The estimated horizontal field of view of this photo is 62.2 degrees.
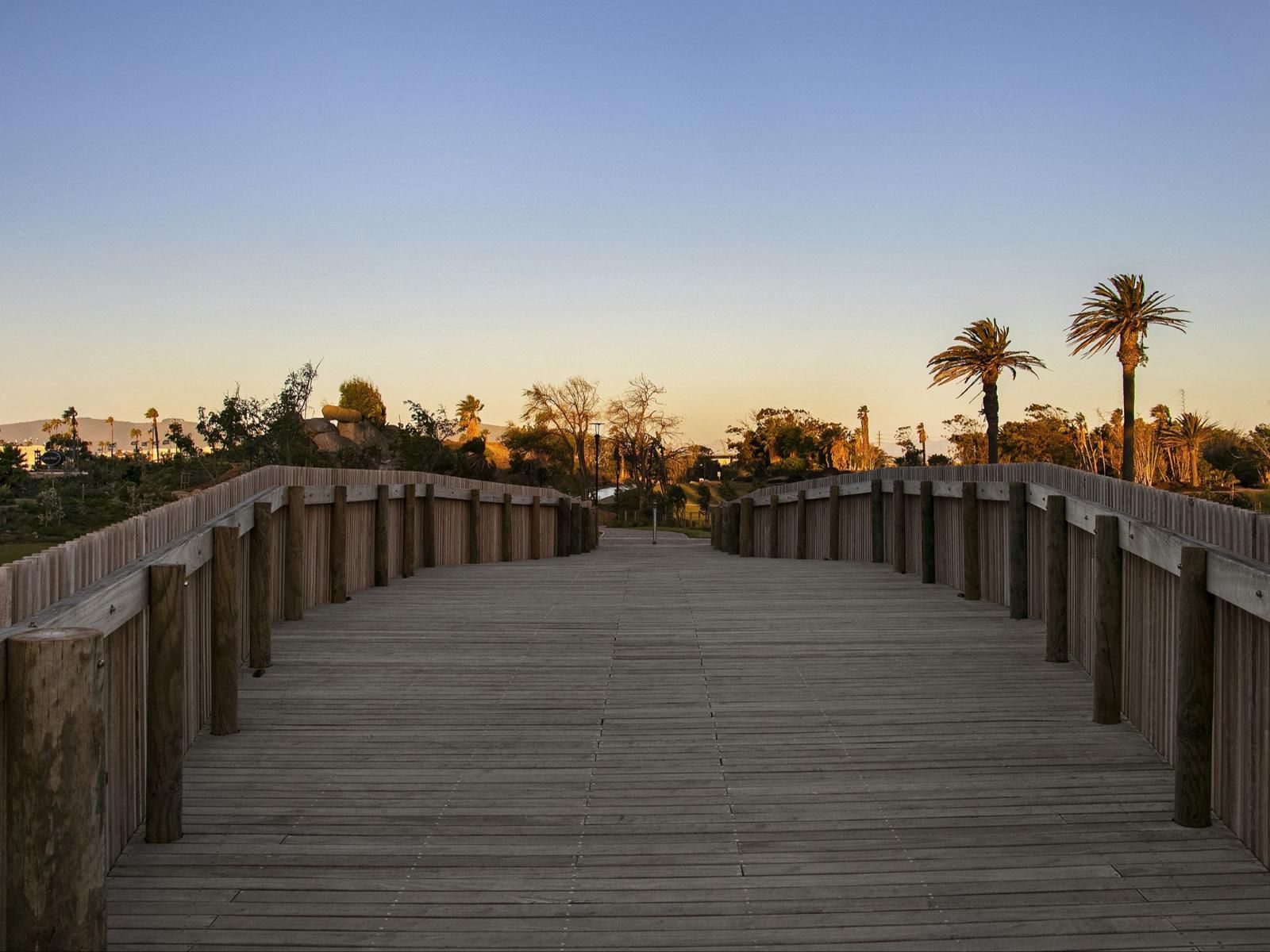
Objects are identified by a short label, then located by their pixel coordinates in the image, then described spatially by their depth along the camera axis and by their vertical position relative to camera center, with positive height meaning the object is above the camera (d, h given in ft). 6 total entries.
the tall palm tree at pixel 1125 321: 130.93 +20.60
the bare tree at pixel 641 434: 221.87 +10.56
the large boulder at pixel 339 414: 195.52 +12.71
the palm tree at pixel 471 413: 243.29 +18.02
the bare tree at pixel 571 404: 234.17 +17.86
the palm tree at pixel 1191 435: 192.44 +9.91
